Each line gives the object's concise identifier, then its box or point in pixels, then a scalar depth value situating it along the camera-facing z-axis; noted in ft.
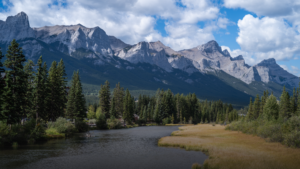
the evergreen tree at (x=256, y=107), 373.03
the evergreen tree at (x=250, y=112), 383.82
